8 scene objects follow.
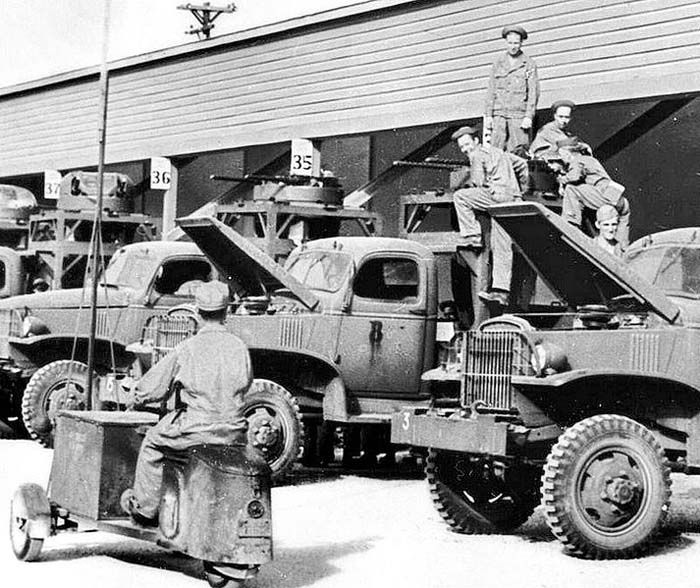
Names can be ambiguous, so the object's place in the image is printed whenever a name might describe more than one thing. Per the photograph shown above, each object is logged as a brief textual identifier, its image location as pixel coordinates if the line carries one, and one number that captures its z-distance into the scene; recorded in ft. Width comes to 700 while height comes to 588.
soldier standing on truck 47.70
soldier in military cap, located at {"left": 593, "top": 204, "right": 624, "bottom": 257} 35.86
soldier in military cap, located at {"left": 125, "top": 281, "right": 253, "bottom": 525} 23.97
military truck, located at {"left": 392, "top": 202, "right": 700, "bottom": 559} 28.53
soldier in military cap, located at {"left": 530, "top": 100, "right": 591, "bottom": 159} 45.85
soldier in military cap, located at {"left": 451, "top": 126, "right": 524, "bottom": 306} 40.63
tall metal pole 29.73
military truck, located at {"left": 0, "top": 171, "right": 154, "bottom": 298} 58.39
